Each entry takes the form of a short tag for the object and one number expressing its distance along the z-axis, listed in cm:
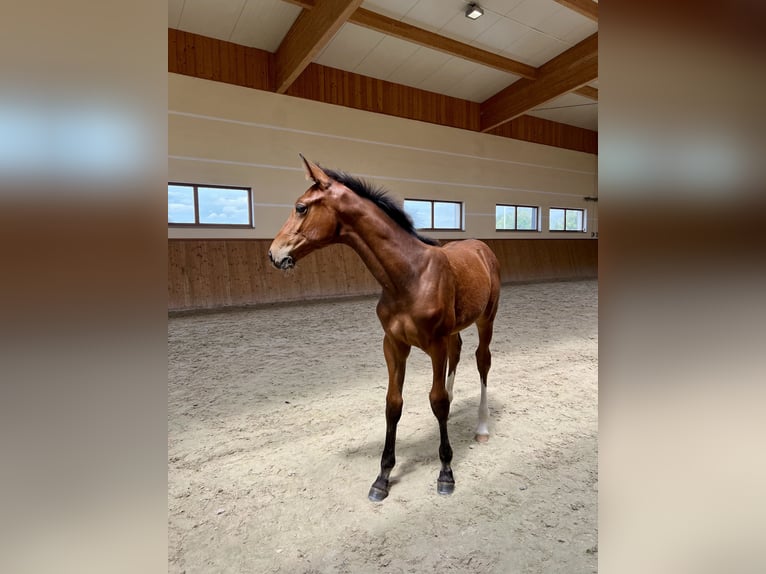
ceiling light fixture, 541
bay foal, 135
